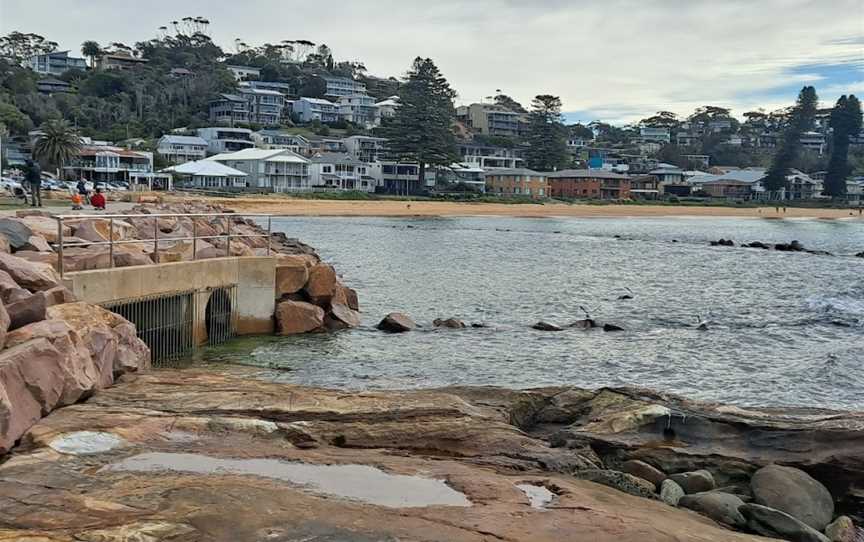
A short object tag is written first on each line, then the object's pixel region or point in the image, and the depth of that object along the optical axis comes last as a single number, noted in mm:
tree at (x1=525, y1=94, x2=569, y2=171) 134375
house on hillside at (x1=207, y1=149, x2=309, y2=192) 100500
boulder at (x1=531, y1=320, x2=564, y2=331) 20875
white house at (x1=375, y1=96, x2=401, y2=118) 172750
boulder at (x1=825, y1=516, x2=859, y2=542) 7418
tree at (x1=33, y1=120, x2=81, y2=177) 72000
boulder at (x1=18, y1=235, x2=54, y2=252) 14352
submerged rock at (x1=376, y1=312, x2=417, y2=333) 19594
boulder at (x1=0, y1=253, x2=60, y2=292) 10750
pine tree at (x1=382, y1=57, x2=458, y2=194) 108375
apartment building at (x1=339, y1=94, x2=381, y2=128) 170625
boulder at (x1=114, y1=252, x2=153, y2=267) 14672
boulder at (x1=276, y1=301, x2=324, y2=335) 18188
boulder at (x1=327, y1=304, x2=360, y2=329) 19406
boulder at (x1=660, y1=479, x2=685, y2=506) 7839
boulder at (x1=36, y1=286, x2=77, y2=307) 11023
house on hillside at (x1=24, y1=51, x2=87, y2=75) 175750
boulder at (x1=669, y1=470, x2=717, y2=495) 8305
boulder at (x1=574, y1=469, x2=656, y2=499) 7801
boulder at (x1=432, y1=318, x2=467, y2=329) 20547
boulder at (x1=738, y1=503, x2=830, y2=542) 7090
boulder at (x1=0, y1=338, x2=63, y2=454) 7340
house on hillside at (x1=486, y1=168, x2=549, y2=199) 120312
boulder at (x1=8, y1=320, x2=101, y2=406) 8789
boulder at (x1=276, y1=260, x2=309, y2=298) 18594
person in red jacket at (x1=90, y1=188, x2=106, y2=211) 32781
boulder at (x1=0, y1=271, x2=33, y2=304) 9508
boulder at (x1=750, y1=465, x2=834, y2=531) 7770
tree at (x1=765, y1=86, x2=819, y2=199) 129750
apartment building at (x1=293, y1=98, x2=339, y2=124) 164500
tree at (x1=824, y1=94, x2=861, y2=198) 129250
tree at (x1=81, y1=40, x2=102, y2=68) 183875
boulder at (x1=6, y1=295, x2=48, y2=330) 9195
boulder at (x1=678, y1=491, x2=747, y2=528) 7336
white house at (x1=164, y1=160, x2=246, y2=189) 92188
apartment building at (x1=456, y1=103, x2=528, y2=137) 179875
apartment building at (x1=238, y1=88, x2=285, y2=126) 153375
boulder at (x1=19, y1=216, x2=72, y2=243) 16219
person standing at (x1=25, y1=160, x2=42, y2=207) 33469
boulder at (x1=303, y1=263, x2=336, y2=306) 19273
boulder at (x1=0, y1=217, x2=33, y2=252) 14148
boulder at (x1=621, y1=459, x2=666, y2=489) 8469
